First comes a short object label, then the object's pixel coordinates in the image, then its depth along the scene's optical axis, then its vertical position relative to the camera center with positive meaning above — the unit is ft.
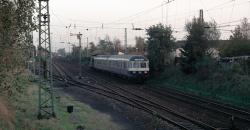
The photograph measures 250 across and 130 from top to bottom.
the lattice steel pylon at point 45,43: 70.44 +1.45
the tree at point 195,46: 141.49 +1.73
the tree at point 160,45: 168.25 +2.48
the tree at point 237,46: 136.77 +1.62
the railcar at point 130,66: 162.61 -5.18
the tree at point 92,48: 420.60 +3.64
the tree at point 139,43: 329.89 +6.76
